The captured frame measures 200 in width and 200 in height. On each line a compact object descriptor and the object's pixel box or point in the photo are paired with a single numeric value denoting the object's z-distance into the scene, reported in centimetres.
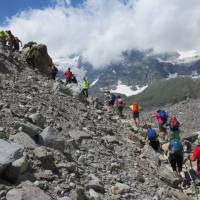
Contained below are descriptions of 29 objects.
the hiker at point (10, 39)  2417
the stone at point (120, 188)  1050
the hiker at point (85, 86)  2492
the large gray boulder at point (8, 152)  811
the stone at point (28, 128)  1079
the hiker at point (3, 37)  2405
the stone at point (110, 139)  1557
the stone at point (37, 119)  1246
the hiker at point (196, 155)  1303
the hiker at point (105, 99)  2654
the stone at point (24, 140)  1010
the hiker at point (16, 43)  2471
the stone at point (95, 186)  1000
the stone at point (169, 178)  1351
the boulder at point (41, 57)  2371
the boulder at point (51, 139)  1092
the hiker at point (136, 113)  2261
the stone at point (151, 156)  1539
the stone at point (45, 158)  968
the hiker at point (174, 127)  1807
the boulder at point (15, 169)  841
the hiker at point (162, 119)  1991
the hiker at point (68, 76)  2529
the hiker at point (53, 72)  2381
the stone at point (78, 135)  1377
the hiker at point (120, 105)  2512
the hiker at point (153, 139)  1723
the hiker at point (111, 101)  2582
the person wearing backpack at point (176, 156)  1402
